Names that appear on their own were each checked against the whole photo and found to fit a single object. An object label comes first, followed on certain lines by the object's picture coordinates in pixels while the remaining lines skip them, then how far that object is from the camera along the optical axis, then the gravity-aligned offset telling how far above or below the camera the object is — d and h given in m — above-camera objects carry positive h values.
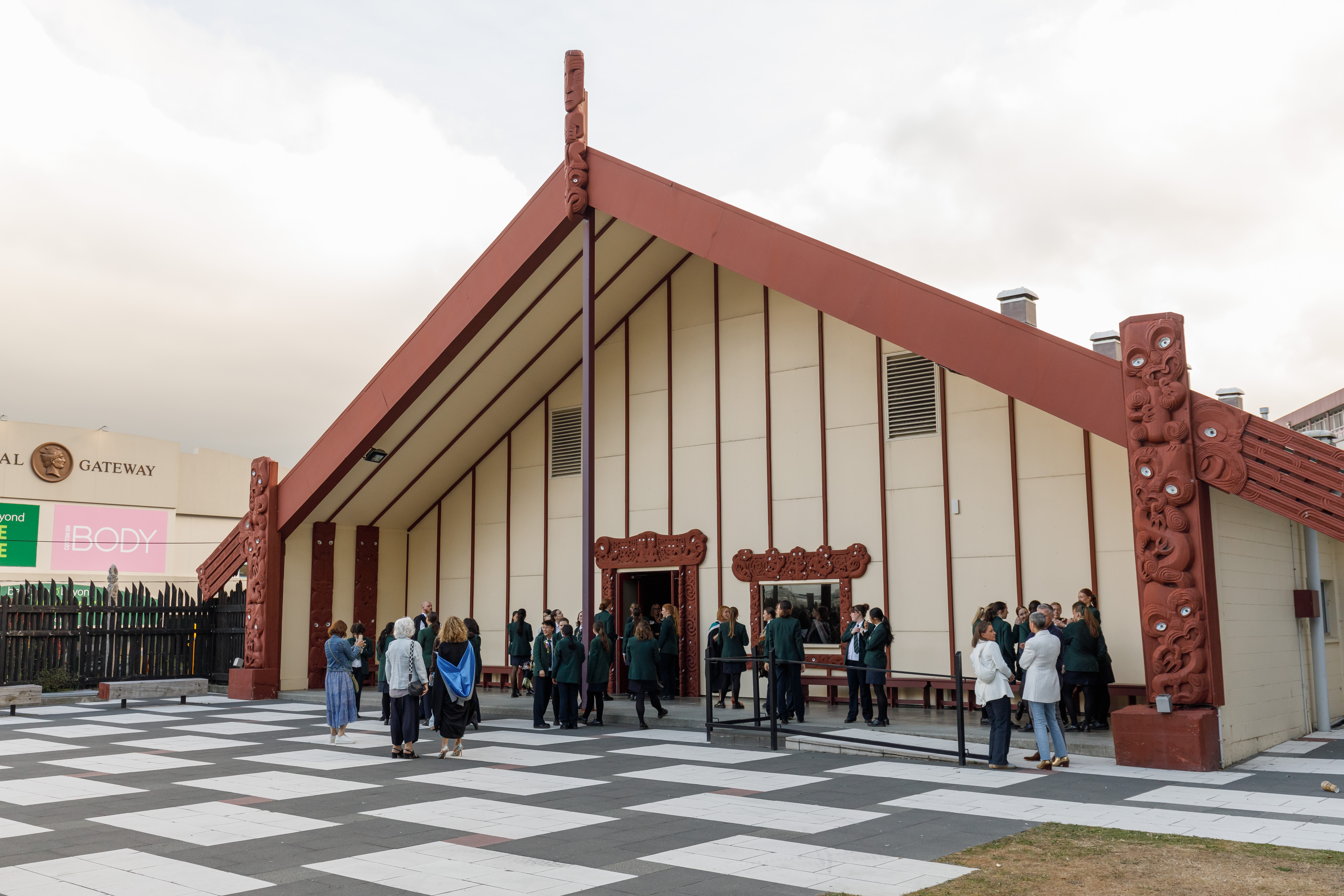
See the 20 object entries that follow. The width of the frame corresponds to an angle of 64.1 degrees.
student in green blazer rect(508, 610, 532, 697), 16.67 -0.76
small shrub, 19.20 -1.47
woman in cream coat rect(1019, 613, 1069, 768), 10.12 -0.90
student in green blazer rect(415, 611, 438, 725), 15.49 -0.64
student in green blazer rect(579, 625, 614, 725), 14.19 -0.99
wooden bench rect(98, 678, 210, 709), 18.78 -1.66
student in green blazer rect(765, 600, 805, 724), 13.25 -0.81
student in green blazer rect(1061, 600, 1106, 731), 12.07 -0.76
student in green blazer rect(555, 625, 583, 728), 13.89 -1.01
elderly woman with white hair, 11.19 -0.92
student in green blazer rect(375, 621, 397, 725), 11.81 -0.86
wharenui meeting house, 10.41 +1.61
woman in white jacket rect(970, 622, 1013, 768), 10.10 -0.96
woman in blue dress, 12.44 -1.01
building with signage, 34.16 +3.13
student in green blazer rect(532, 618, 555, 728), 14.03 -0.97
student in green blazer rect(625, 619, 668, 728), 14.04 -0.94
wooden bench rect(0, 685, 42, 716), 17.72 -1.63
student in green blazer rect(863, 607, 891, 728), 12.89 -0.77
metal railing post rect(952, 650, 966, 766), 10.12 -1.39
